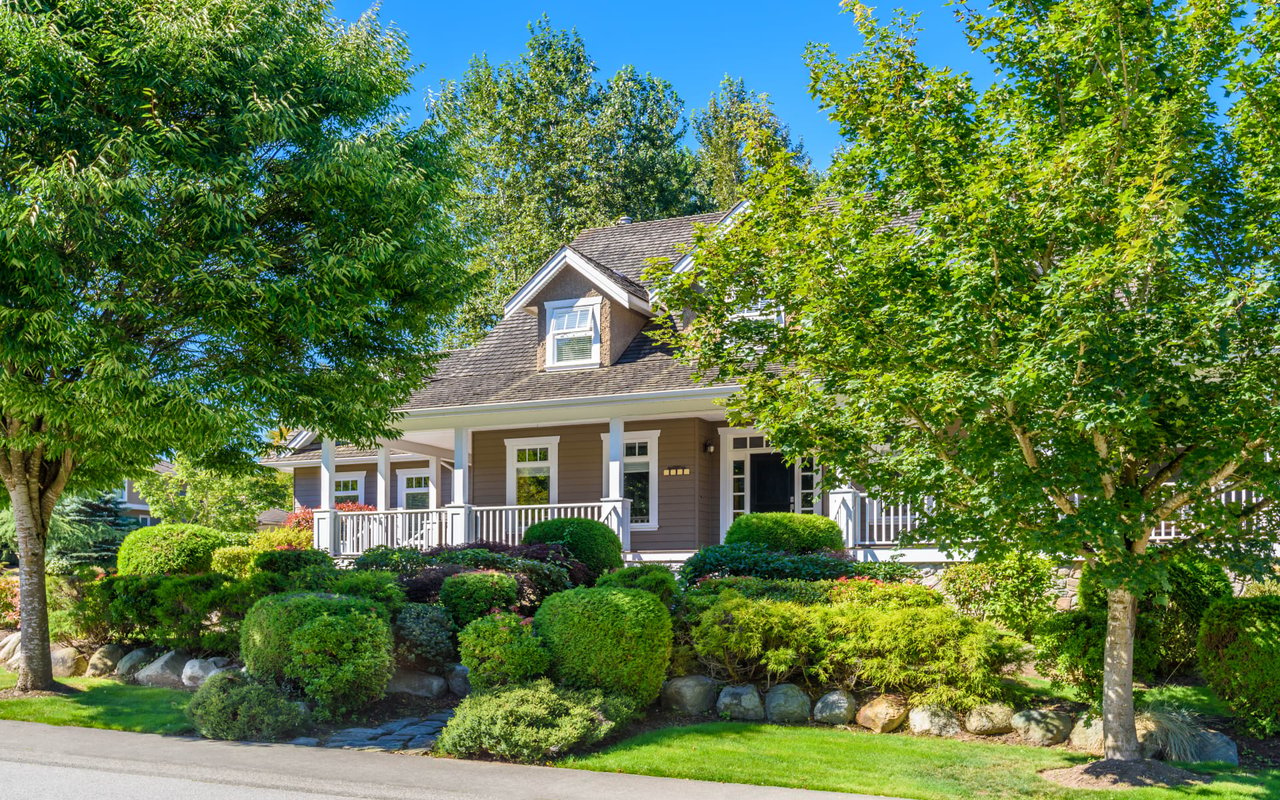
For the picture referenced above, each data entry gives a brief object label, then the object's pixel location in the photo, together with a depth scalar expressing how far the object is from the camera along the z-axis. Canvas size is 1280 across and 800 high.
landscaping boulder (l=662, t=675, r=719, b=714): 10.01
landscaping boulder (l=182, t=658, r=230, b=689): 11.54
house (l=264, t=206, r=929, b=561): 18.30
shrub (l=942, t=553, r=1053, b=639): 11.05
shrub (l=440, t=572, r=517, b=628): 11.38
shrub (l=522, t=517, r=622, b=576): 15.58
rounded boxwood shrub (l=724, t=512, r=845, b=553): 15.21
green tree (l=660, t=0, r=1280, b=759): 7.01
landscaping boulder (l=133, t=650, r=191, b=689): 12.06
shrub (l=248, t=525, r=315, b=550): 22.25
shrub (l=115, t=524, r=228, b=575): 14.97
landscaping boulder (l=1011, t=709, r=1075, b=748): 9.03
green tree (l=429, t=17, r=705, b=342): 33.44
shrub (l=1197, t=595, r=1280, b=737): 8.81
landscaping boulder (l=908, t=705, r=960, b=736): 9.30
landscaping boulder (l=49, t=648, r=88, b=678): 12.86
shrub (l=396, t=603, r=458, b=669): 10.70
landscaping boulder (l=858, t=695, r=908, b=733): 9.48
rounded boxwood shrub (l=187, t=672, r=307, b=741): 9.25
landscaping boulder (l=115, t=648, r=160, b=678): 12.52
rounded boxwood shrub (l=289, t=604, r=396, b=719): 9.52
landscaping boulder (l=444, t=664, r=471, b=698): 10.67
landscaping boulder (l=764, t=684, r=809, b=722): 9.78
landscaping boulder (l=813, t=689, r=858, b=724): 9.70
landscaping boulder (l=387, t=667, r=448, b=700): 10.65
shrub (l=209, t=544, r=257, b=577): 15.13
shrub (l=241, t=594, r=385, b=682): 9.88
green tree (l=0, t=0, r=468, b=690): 9.82
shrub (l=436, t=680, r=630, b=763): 8.45
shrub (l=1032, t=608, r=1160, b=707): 9.45
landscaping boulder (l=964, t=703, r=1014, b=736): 9.19
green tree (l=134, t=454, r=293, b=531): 33.69
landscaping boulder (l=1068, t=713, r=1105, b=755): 8.72
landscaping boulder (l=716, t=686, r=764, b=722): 9.87
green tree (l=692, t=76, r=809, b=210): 36.16
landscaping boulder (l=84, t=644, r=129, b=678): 12.78
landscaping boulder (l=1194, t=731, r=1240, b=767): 8.35
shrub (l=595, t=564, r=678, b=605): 11.06
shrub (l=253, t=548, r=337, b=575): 13.07
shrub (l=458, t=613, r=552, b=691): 9.55
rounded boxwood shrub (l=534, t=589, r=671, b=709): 9.48
